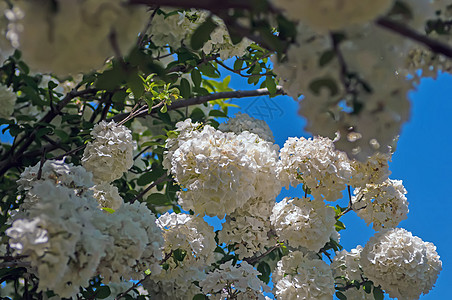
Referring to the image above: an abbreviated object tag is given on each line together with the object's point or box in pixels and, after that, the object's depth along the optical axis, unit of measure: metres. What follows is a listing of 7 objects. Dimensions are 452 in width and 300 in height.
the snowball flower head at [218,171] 2.04
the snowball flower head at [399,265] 2.13
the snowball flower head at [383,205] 2.18
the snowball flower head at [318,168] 2.09
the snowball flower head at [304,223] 2.10
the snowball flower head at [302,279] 2.11
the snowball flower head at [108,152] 2.12
